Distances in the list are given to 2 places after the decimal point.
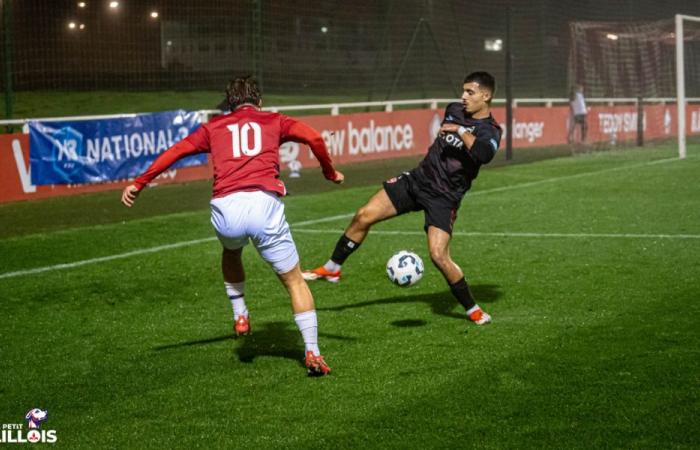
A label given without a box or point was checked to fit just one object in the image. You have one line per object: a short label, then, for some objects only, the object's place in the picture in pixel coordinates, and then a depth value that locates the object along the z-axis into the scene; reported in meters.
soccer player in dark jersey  8.04
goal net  29.98
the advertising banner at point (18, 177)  17.09
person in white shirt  30.14
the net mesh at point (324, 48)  30.06
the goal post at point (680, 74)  23.92
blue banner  17.69
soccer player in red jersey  6.59
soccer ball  8.23
